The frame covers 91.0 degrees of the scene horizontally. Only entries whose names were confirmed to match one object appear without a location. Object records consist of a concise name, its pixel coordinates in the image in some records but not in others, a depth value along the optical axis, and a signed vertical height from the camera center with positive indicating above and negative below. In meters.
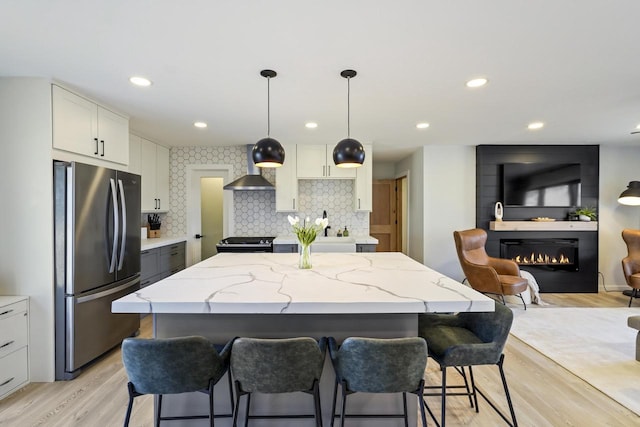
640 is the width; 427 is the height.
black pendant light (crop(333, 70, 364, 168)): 2.37 +0.46
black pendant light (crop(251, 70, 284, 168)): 2.36 +0.46
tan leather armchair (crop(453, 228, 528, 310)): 4.09 -0.78
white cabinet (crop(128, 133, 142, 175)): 4.14 +0.79
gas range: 4.48 -0.47
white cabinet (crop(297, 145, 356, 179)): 4.92 +0.79
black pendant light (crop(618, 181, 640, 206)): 4.69 +0.25
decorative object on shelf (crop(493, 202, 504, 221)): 5.03 +0.01
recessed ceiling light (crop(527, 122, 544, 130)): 3.82 +1.08
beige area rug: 2.49 -1.33
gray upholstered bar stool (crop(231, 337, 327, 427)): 1.37 -0.67
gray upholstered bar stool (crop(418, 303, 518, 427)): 1.65 -0.74
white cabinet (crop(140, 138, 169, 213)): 4.45 +0.55
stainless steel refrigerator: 2.51 -0.39
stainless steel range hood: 4.47 +0.44
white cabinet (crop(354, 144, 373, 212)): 4.98 +0.42
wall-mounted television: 5.09 +0.45
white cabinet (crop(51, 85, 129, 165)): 2.54 +0.77
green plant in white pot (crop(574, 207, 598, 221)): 5.03 -0.03
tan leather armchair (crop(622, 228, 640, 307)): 4.21 -0.68
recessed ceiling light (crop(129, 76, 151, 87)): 2.46 +1.05
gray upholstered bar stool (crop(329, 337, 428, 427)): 1.38 -0.67
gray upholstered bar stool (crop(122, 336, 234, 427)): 1.37 -0.67
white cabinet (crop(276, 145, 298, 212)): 4.90 +0.44
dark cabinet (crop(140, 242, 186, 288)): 3.80 -0.68
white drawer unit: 2.26 -0.97
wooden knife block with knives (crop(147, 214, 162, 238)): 4.91 -0.20
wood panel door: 7.22 -0.04
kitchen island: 1.47 -0.43
